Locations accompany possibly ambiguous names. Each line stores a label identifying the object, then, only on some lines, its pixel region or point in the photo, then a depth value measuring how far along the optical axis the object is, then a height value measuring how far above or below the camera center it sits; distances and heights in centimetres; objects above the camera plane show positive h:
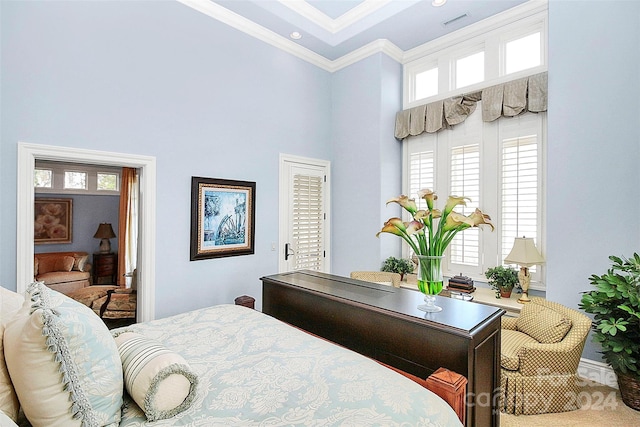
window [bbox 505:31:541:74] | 340 +182
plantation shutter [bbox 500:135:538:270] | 337 +28
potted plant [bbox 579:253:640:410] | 222 -77
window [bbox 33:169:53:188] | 554 +59
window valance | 324 +127
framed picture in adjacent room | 577 -18
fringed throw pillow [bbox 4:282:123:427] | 93 -49
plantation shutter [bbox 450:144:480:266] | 379 +32
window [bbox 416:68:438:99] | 424 +181
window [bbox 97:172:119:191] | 616 +60
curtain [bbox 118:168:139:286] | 516 -21
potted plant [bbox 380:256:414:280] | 412 -70
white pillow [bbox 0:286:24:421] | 95 -56
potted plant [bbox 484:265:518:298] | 335 -72
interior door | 418 -3
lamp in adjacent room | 621 -48
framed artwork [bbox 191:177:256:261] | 331 -6
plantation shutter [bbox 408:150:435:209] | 420 +58
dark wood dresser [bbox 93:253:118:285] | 614 -114
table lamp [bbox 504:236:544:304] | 311 -44
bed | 107 -69
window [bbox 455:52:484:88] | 384 +182
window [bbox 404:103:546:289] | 338 +44
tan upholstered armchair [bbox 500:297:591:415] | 226 -115
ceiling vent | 359 +230
